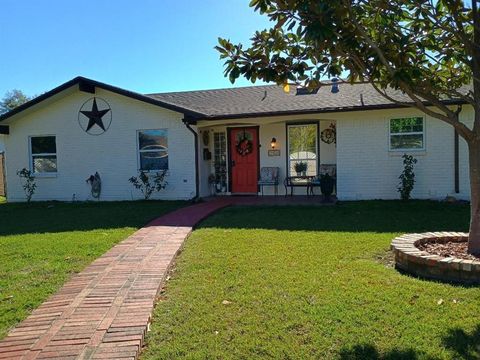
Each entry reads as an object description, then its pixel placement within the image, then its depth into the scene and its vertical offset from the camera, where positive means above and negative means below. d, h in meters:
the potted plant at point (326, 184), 11.10 -0.33
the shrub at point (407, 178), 10.50 -0.18
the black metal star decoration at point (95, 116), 13.22 +1.96
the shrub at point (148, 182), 12.52 -0.21
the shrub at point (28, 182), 13.58 -0.18
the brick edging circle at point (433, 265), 4.30 -1.04
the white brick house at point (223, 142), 10.97 +0.98
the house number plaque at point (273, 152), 13.12 +0.67
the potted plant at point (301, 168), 12.84 +0.15
